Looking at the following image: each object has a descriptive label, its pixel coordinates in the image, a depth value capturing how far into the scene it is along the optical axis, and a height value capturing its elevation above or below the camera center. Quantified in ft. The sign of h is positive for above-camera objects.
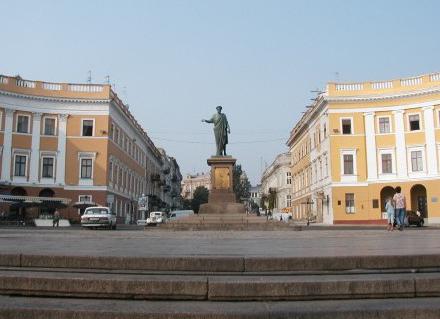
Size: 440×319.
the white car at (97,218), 114.11 +0.78
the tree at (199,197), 384.00 +18.97
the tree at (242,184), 251.50 +20.92
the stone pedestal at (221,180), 88.07 +7.32
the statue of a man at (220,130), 94.53 +17.31
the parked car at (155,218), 152.05 +1.09
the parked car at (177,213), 149.33 +2.52
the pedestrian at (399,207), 71.46 +2.08
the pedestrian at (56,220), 126.06 +0.37
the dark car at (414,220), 131.85 +0.35
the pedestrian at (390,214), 76.28 +1.05
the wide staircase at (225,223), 78.12 -0.26
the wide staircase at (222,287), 15.72 -2.37
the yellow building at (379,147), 158.61 +24.72
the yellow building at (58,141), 155.63 +25.93
